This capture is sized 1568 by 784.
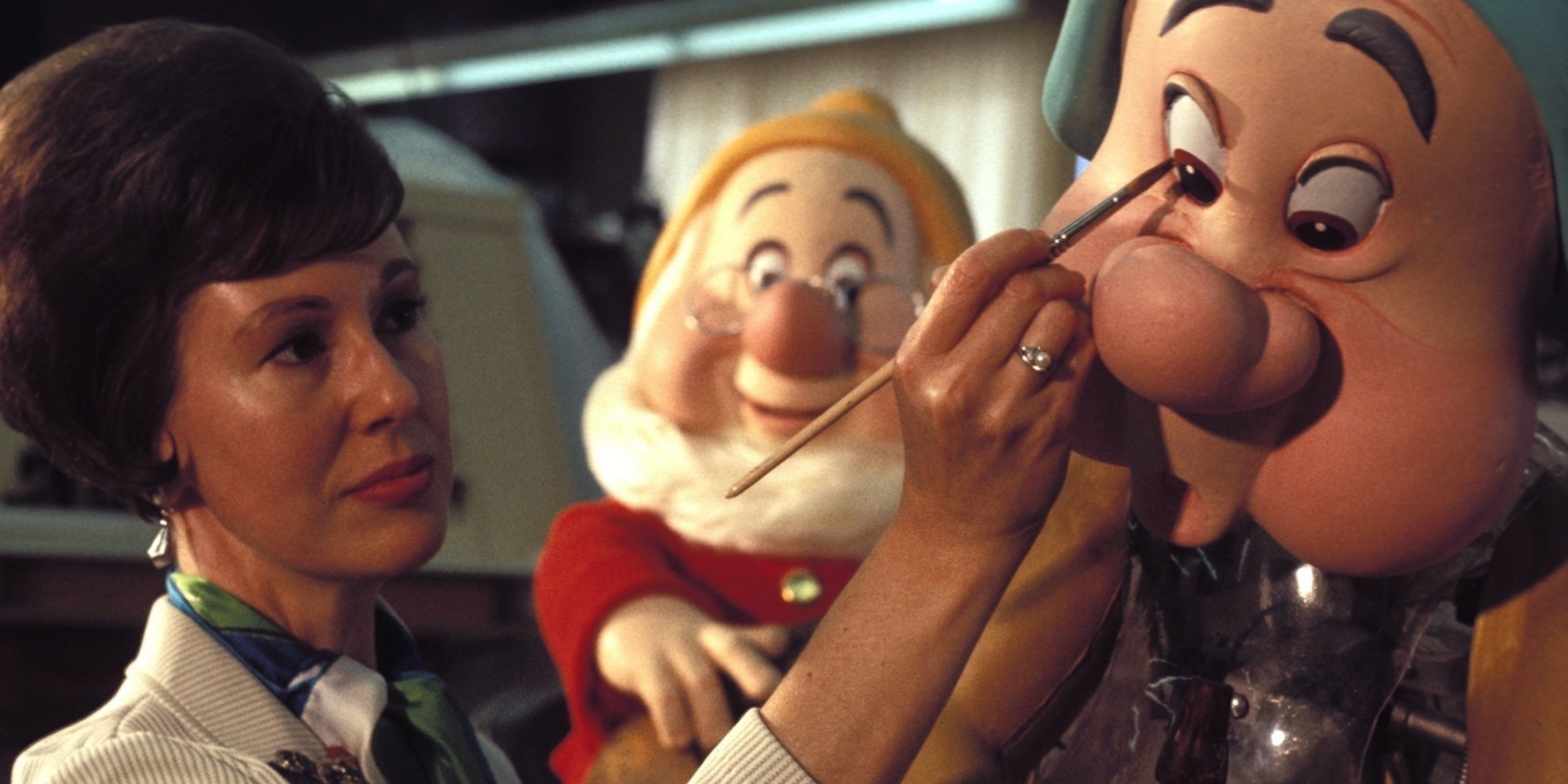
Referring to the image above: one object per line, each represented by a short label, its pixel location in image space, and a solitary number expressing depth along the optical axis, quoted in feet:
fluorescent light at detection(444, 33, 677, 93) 18.61
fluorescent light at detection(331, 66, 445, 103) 19.12
